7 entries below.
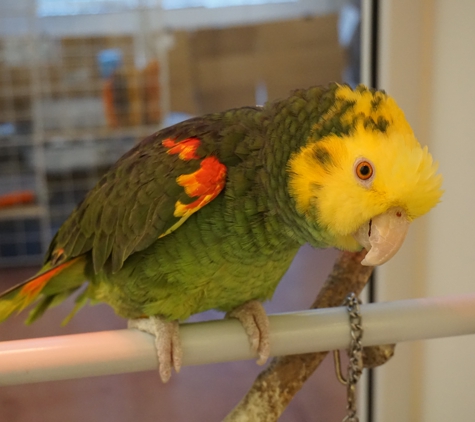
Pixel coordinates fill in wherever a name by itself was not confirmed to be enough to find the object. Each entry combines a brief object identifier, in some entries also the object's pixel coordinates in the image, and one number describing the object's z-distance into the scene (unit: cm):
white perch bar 62
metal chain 64
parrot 56
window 247
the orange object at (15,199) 244
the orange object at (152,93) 238
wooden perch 76
